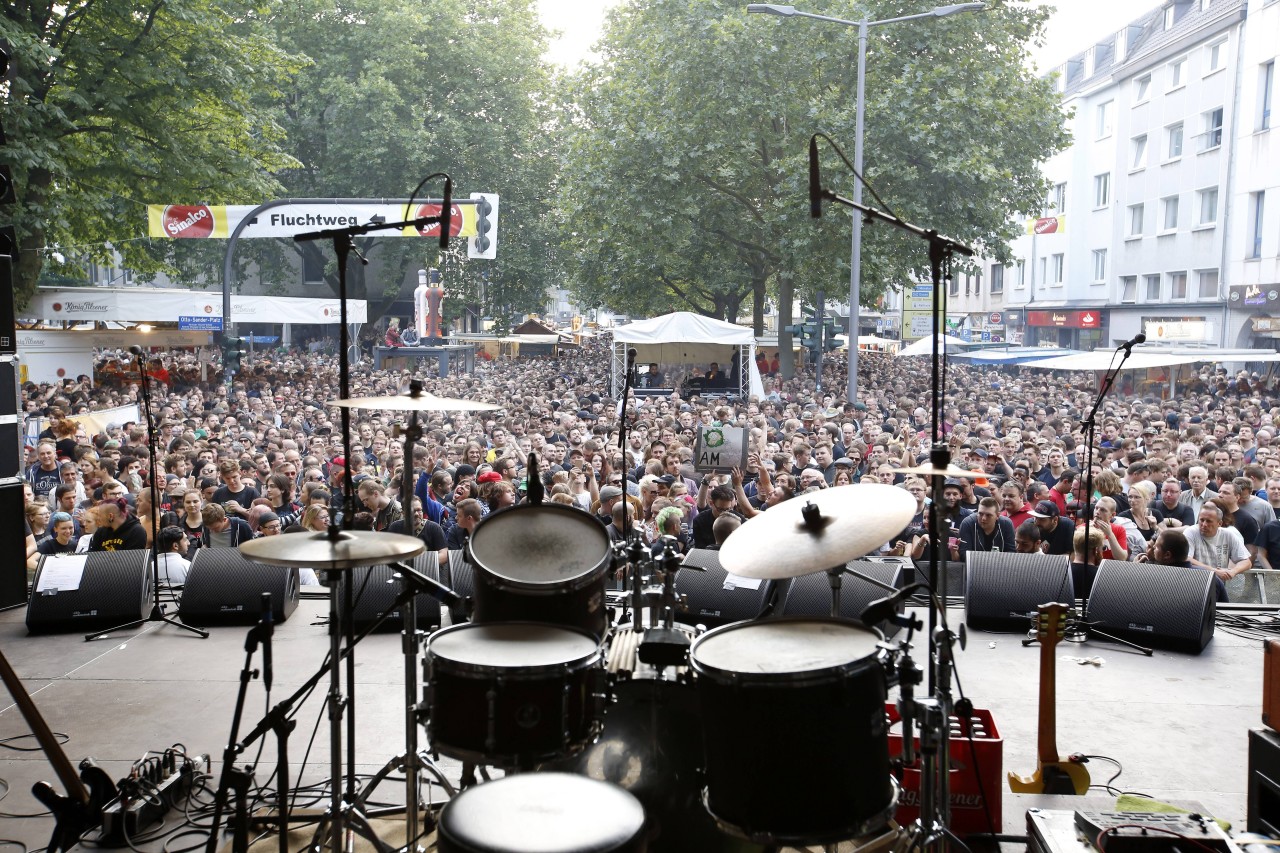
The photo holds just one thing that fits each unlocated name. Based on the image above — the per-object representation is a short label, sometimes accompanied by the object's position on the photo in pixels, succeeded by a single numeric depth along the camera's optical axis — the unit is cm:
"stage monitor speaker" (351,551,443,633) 756
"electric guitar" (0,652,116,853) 441
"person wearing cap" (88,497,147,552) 839
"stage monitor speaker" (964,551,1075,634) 757
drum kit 357
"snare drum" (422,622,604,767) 391
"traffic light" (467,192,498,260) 1444
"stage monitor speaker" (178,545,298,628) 772
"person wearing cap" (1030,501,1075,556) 848
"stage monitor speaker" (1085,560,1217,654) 712
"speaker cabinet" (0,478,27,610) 822
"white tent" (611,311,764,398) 2203
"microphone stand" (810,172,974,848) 384
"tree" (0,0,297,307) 1450
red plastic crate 465
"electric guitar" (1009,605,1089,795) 498
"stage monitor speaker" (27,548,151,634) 759
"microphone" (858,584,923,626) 384
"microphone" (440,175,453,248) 441
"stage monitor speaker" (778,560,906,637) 727
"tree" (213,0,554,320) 3009
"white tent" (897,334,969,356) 2772
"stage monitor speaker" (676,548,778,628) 741
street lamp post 1781
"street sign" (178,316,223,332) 2227
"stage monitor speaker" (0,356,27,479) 824
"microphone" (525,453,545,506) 511
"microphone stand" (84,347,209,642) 725
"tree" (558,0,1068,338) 2333
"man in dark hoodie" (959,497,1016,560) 844
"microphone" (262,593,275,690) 407
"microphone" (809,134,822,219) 402
